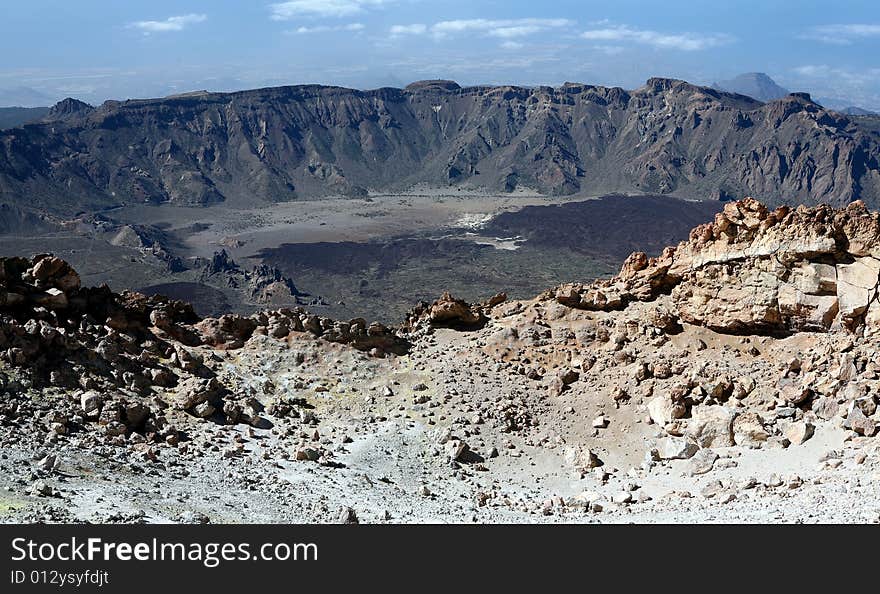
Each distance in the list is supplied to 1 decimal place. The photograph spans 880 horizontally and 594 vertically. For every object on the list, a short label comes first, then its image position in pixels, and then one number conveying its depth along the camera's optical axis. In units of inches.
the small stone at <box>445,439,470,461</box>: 985.5
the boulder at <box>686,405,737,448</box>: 955.3
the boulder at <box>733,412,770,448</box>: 926.4
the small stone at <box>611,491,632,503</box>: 840.9
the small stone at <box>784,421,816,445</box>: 898.7
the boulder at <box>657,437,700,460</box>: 945.6
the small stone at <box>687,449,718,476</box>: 898.1
